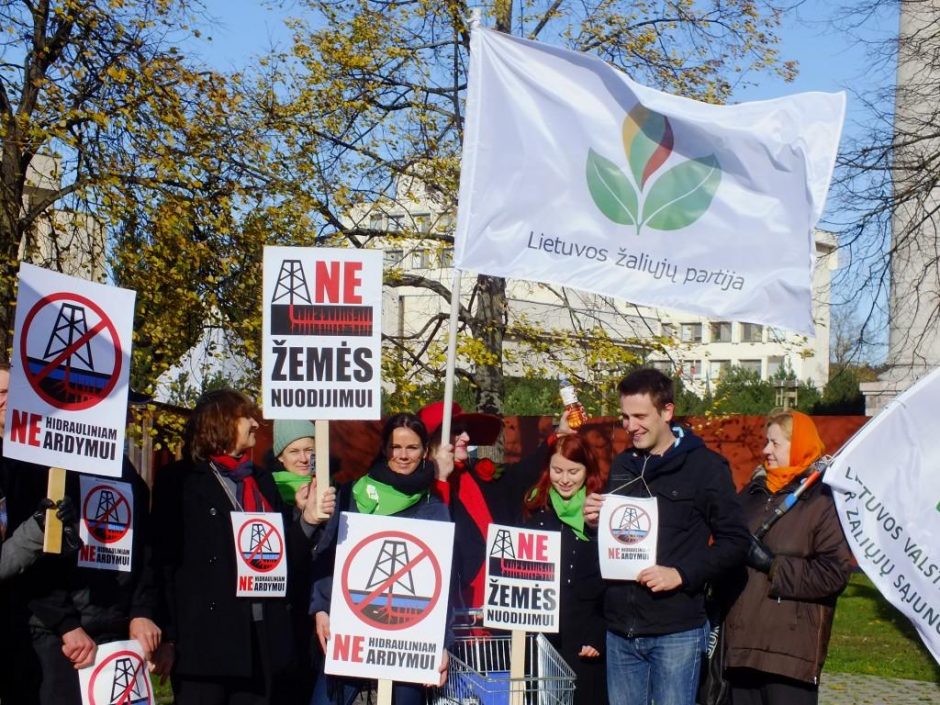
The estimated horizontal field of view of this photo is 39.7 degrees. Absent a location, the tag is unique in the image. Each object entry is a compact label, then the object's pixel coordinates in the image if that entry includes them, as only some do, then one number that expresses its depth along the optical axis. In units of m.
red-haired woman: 6.52
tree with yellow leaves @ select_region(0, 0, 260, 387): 12.61
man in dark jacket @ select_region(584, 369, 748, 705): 5.65
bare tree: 13.76
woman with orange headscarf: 6.03
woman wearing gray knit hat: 7.02
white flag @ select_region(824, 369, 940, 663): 5.57
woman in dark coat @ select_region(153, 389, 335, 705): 5.81
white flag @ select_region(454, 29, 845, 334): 6.53
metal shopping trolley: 6.04
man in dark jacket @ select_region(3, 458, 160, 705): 5.43
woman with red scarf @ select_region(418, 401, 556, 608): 7.15
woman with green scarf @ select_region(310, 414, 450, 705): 6.19
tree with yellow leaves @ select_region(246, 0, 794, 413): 14.45
